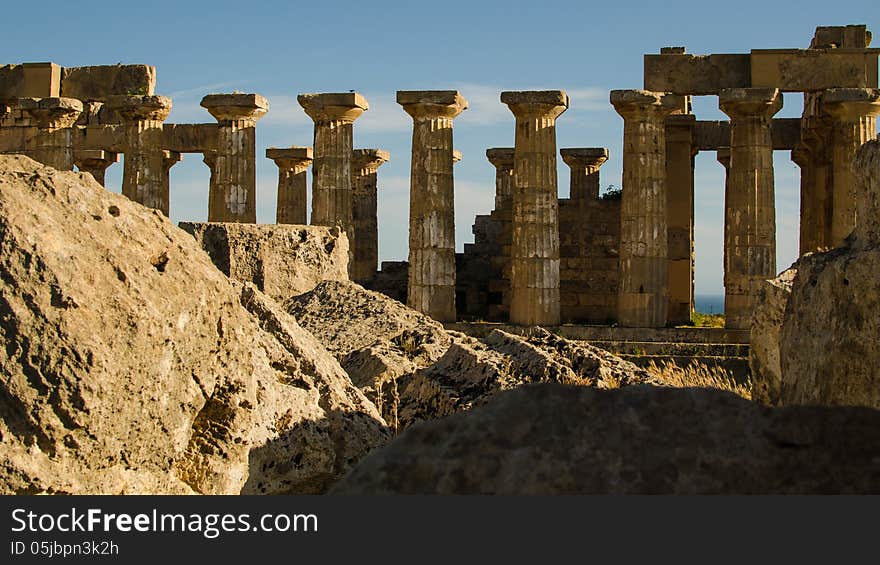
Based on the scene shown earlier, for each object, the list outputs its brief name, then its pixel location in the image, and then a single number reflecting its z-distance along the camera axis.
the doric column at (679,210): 28.66
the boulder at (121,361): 5.21
